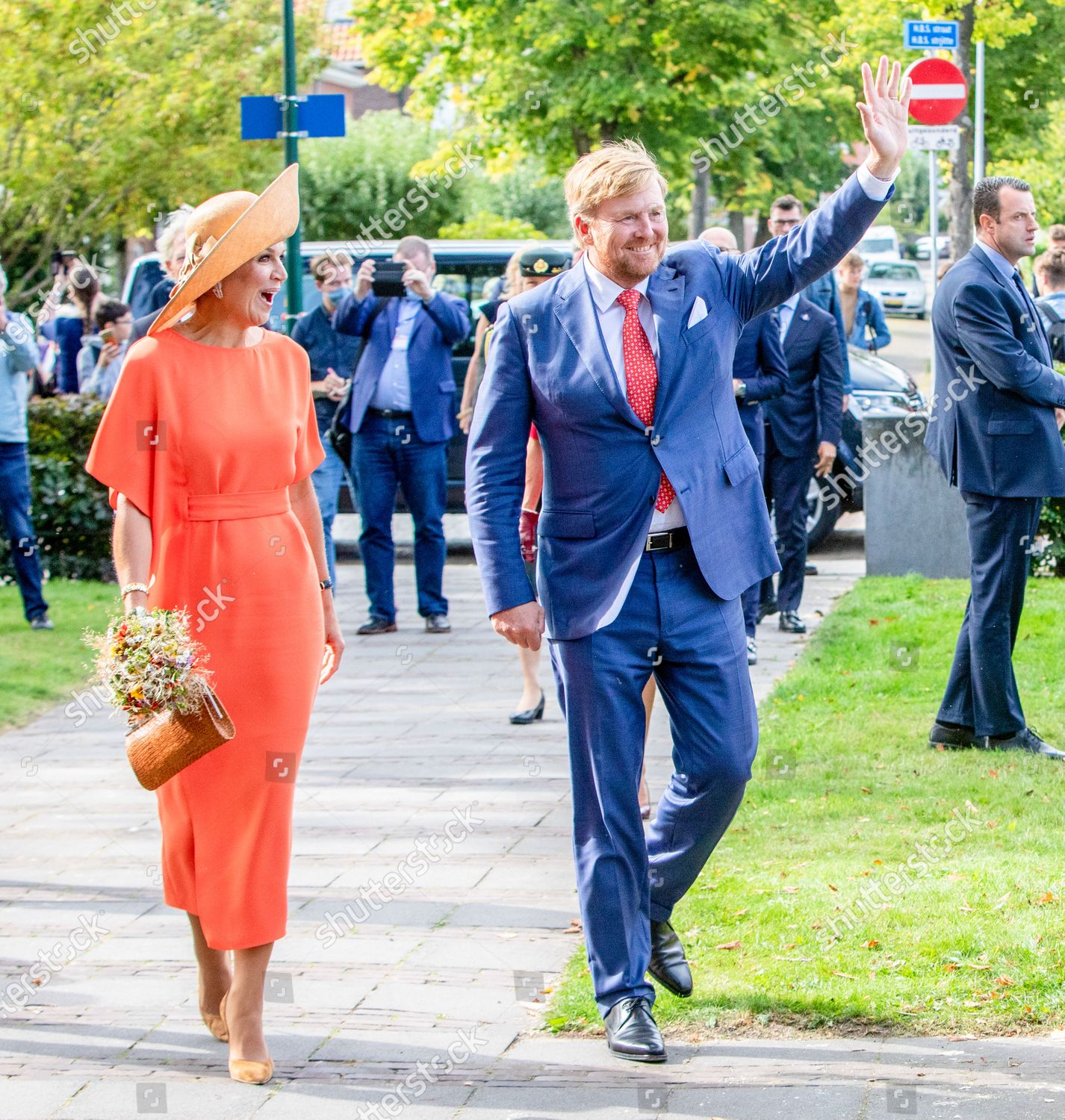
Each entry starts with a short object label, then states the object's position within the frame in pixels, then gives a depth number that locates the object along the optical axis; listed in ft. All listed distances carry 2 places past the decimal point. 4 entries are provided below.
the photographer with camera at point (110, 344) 44.62
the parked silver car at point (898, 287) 151.53
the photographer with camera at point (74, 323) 50.72
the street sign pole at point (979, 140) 60.49
